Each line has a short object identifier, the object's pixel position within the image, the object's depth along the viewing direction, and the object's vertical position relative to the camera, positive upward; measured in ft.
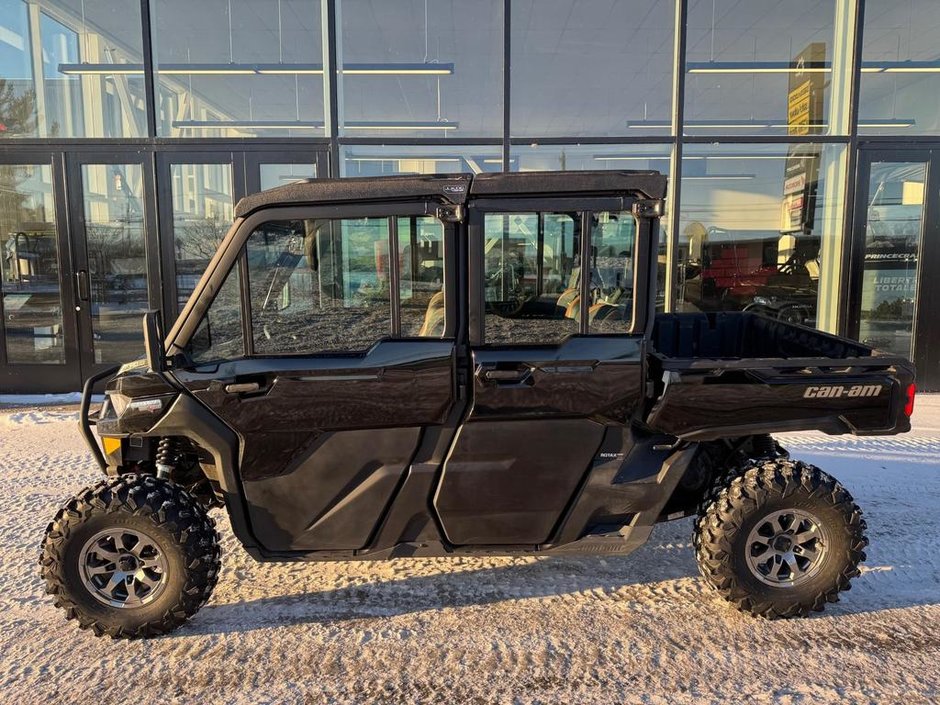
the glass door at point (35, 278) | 25.70 -0.19
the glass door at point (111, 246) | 25.61 +1.03
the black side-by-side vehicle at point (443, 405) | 9.57 -1.93
